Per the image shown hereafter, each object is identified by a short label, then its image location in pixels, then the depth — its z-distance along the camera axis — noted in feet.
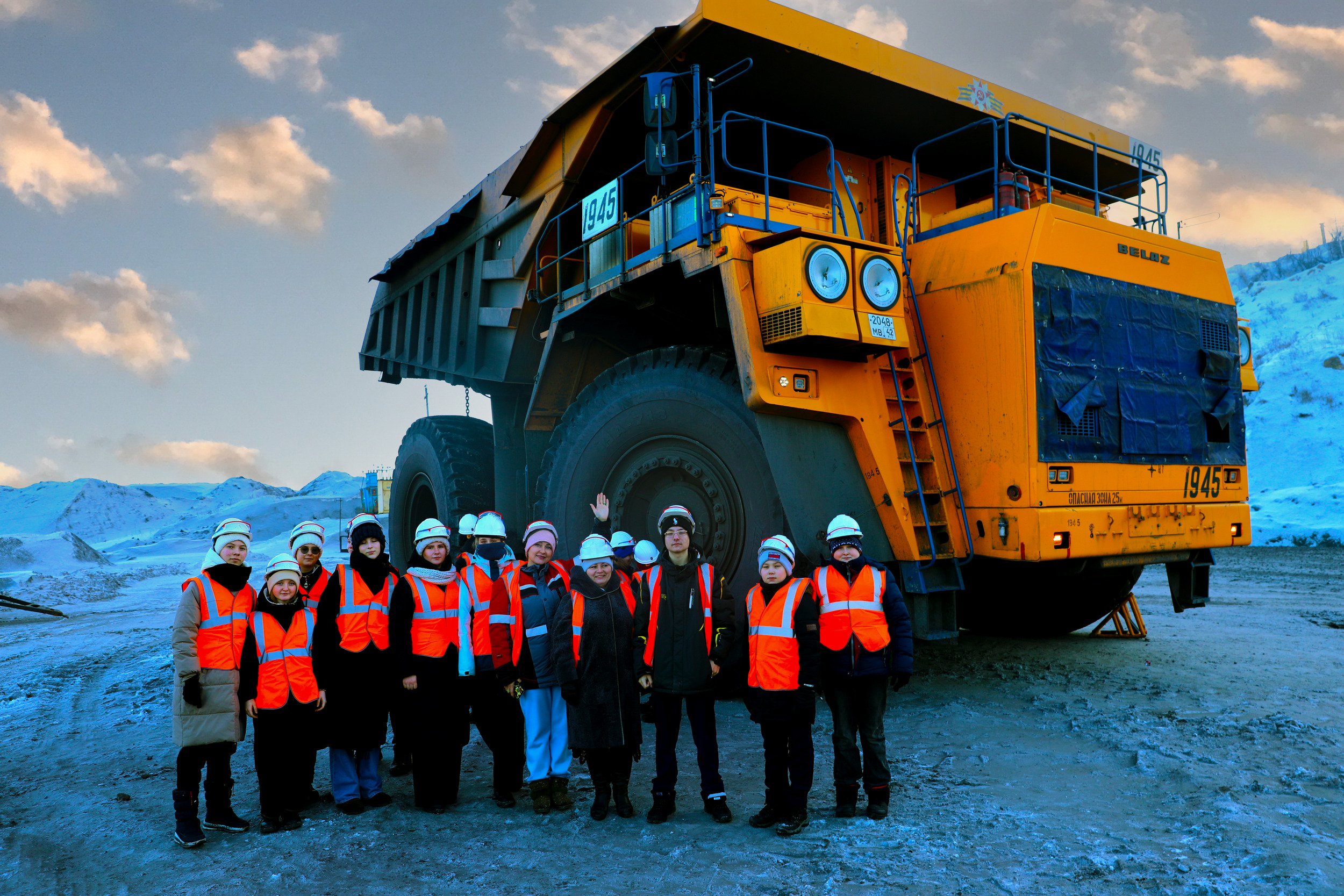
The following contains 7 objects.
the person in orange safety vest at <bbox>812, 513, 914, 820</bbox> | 13.06
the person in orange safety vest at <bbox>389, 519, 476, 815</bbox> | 14.43
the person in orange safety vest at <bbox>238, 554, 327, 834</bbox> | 13.64
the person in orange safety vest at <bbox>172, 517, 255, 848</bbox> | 13.08
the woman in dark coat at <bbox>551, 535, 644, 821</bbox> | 13.82
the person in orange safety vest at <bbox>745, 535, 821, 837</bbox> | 12.71
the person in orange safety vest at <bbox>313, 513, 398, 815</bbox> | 14.42
